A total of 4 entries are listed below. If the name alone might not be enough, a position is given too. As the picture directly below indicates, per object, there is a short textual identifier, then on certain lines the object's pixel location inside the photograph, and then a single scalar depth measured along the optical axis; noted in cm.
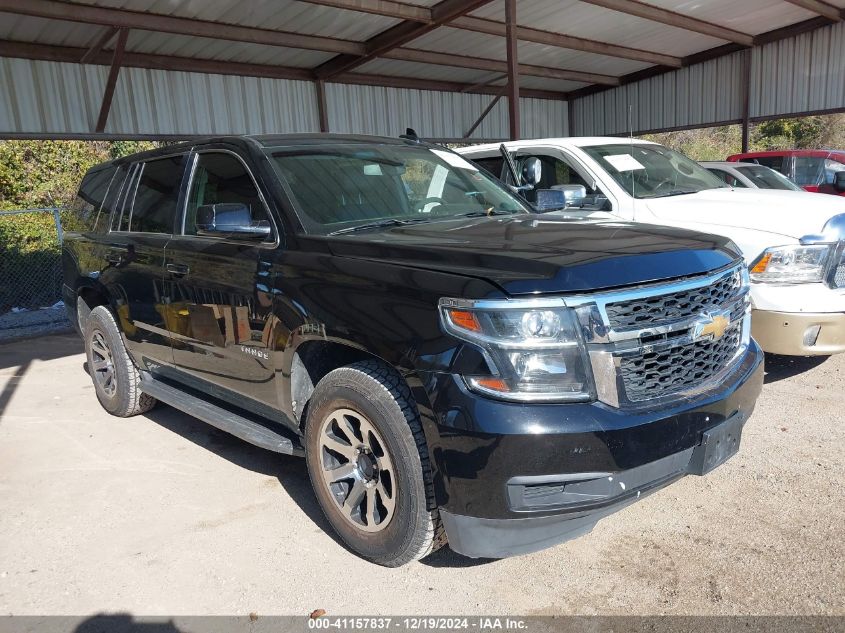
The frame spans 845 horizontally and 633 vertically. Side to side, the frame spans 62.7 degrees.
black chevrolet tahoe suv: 241
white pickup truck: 460
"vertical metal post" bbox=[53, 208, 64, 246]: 1024
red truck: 1030
